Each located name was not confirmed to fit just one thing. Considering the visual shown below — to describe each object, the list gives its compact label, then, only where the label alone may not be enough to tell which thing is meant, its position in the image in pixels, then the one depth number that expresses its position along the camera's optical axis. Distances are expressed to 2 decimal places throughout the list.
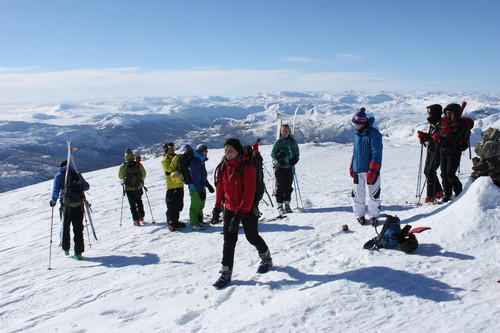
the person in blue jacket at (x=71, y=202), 7.55
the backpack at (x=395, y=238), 5.13
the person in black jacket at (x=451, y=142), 7.82
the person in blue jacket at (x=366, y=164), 6.38
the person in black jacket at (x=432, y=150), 8.27
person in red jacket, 4.82
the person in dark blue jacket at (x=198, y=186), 8.35
